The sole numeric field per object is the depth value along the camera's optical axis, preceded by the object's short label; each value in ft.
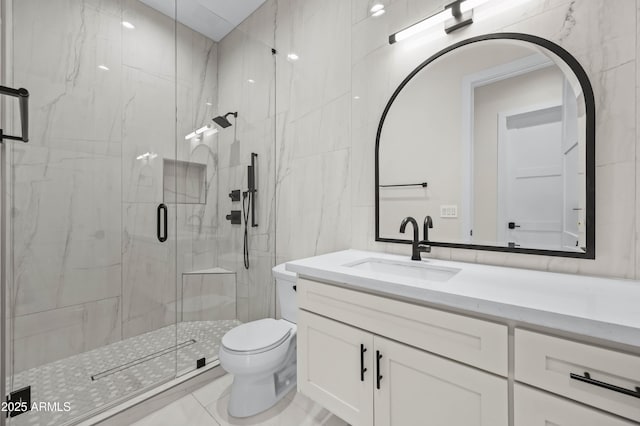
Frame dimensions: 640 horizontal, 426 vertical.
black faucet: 4.31
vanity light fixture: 4.16
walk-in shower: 4.93
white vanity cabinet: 2.58
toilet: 4.61
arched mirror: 3.49
